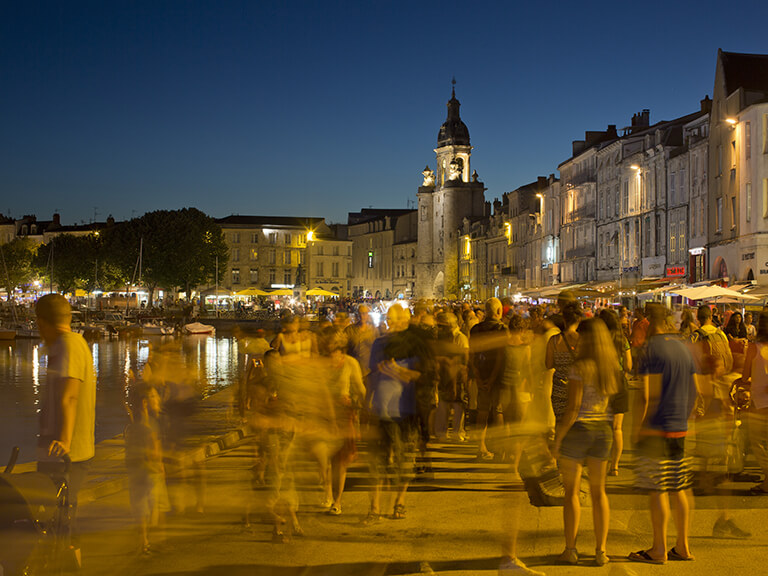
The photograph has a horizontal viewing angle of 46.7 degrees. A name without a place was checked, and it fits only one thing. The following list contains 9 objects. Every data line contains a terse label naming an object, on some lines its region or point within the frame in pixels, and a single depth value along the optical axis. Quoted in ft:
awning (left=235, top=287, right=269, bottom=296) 233.76
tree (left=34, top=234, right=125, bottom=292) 326.44
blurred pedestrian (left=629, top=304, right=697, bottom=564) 21.65
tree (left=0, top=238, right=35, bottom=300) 374.02
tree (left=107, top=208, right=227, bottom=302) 274.36
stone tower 357.41
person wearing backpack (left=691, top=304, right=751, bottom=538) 32.24
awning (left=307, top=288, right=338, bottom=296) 234.79
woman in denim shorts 20.74
